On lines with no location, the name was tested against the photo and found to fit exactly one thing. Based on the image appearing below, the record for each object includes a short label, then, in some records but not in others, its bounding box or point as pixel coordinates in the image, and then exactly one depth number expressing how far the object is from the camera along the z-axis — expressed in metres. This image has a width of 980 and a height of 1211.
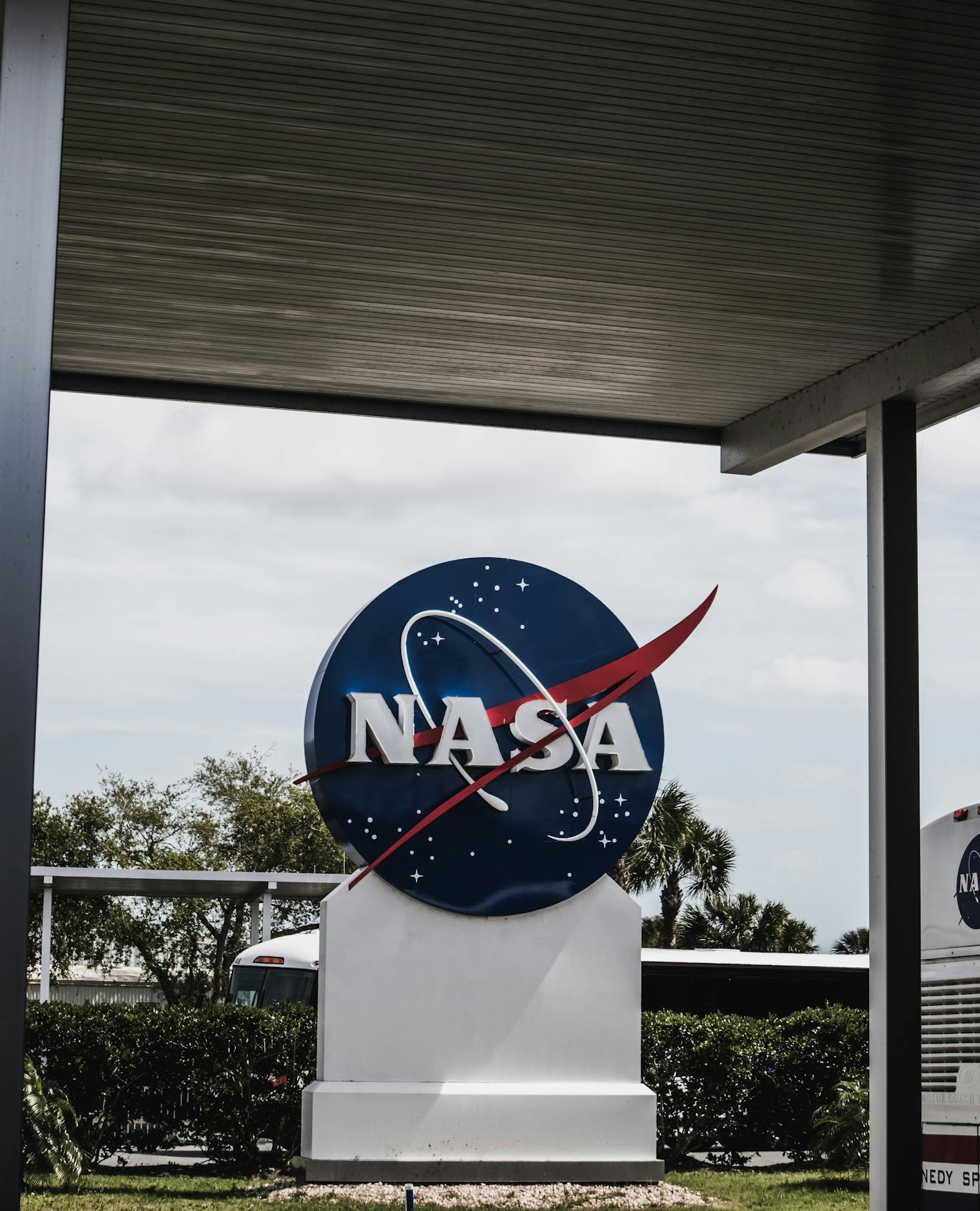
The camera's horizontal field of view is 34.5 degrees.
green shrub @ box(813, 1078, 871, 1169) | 17.03
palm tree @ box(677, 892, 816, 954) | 36.03
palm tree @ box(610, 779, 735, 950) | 35.44
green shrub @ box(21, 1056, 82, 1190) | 15.13
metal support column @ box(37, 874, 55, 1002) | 23.12
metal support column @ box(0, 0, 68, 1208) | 4.17
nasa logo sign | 15.09
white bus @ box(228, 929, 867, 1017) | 23.05
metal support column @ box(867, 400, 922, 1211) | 9.53
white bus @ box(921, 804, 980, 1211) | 8.59
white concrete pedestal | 14.51
